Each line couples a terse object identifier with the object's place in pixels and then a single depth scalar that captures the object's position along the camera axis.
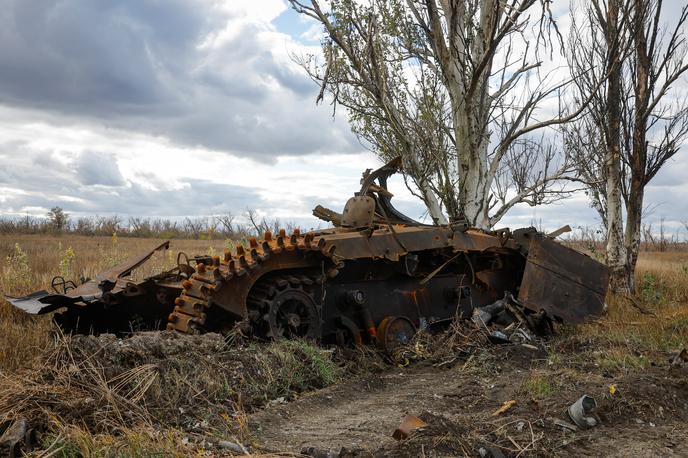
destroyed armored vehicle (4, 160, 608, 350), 6.24
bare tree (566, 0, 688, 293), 13.73
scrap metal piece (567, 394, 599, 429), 4.66
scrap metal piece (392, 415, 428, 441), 4.13
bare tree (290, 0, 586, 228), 11.74
